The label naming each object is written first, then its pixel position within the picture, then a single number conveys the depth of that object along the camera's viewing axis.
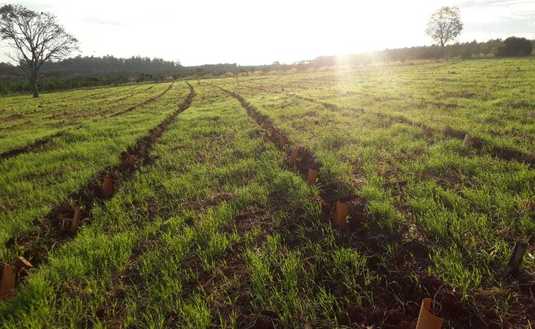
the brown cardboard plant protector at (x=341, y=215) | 3.26
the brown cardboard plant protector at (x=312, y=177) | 4.53
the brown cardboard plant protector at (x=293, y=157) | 5.75
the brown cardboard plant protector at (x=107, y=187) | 5.00
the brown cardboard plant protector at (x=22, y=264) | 3.03
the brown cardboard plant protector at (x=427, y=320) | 1.56
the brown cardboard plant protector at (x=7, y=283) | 2.61
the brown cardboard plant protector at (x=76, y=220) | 3.89
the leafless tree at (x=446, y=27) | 68.69
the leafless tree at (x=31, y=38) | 38.53
